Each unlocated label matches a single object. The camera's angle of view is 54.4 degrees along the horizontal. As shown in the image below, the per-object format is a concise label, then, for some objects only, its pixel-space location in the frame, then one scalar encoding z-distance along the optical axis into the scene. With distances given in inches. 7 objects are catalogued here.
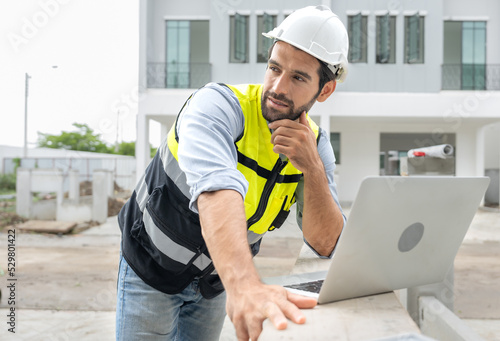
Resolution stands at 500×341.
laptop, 32.5
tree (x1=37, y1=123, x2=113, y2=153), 1130.7
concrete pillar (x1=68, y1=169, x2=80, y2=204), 420.5
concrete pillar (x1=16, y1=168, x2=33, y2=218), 398.9
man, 49.2
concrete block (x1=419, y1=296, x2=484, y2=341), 47.8
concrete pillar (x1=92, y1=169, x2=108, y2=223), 415.7
